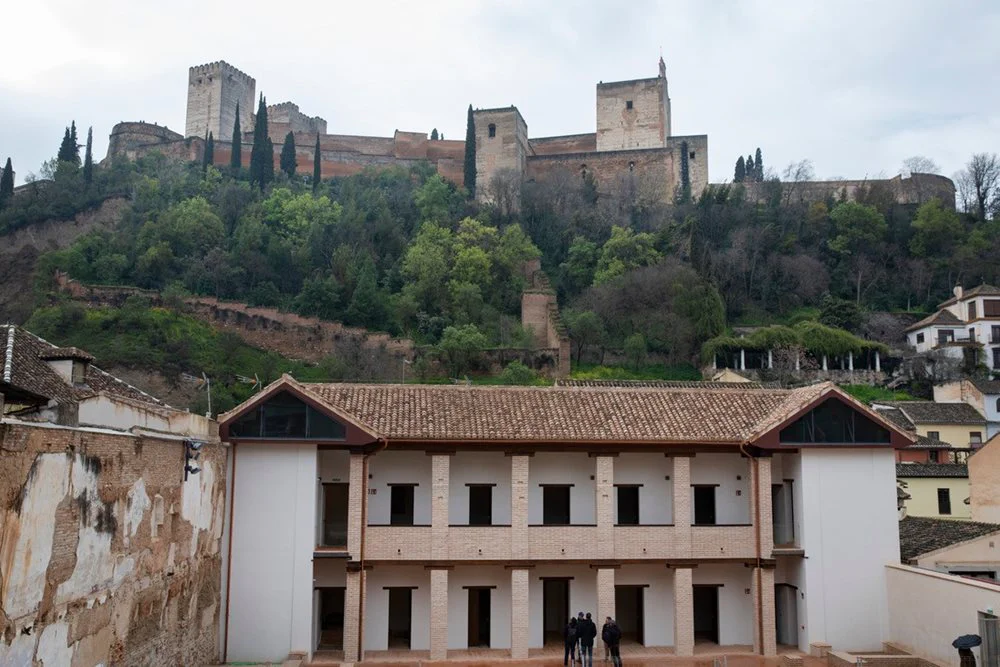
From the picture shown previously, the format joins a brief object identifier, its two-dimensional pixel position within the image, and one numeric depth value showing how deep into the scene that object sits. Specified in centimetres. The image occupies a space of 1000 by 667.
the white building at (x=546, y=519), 1694
